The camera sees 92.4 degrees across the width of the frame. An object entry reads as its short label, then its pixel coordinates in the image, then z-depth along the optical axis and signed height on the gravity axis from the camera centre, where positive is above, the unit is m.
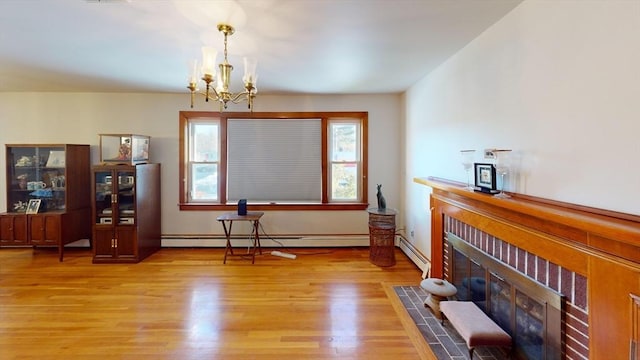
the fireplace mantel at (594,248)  1.21 -0.34
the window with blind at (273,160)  4.84 +0.28
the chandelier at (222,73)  2.17 +0.78
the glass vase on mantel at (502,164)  2.15 +0.10
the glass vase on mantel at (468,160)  2.53 +0.15
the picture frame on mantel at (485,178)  2.15 +0.00
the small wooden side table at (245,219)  4.23 -0.71
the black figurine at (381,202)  4.25 -0.34
